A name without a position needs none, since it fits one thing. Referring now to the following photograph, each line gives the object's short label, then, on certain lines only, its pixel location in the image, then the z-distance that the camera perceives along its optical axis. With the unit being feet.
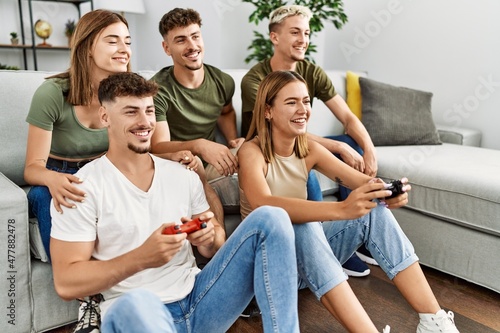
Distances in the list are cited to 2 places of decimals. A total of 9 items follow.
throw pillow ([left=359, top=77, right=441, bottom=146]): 8.52
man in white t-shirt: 3.46
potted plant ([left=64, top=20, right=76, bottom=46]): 15.01
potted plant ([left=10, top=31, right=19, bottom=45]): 13.78
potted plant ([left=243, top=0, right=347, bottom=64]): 10.30
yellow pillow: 9.07
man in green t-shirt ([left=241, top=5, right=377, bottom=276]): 6.69
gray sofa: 4.71
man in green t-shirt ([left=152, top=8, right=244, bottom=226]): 6.17
